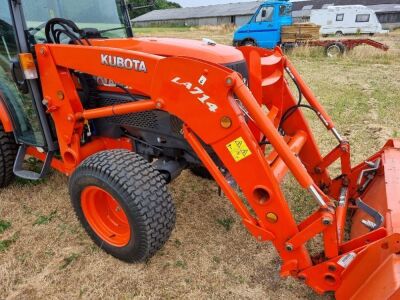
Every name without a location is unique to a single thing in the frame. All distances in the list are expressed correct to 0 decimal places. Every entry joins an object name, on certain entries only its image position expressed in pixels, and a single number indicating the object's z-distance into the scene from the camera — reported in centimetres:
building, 3403
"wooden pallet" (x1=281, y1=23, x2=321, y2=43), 1457
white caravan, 2295
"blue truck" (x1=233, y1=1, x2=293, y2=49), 1460
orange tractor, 206
